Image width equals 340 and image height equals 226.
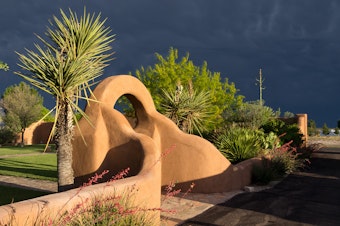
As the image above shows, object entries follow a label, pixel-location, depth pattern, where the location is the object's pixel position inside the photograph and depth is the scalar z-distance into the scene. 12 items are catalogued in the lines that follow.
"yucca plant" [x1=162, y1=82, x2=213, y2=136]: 15.34
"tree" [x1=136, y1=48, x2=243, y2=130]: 26.77
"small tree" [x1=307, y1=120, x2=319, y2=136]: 51.08
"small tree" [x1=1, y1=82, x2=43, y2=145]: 44.84
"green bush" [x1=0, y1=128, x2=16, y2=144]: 44.21
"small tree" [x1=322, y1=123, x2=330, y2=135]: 60.04
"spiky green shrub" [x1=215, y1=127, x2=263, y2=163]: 14.34
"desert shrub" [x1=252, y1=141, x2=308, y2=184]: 12.68
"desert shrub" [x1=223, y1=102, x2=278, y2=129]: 22.11
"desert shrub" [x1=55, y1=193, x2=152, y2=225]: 4.99
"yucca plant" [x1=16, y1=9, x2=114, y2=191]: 8.58
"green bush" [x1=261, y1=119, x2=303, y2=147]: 20.12
